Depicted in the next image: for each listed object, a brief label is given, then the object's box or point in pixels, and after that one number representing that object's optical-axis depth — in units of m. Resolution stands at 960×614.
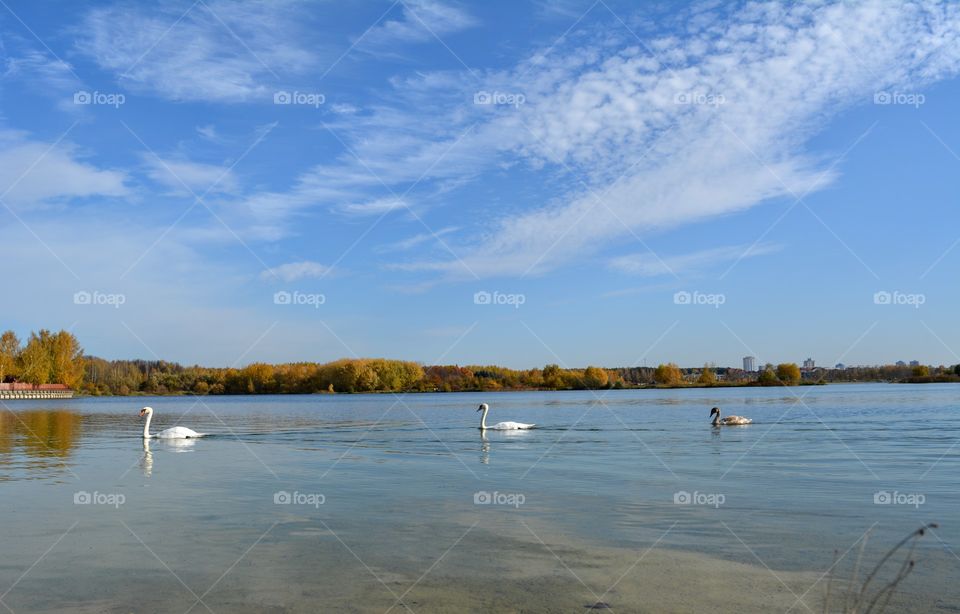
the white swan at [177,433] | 28.41
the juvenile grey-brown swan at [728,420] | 32.86
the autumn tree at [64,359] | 126.44
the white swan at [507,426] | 32.94
